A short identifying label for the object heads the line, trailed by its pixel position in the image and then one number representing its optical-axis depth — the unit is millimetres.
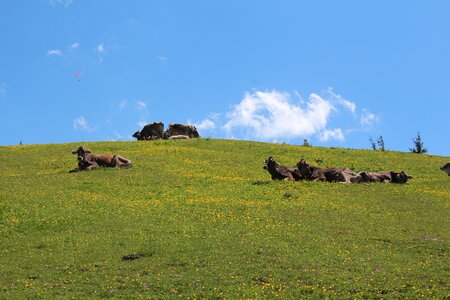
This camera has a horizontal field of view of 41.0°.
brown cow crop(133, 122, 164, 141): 82062
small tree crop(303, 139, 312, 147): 74625
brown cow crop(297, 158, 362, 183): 43344
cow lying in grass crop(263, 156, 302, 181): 44469
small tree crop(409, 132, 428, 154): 101750
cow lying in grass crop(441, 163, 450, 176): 52350
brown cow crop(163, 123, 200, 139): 81312
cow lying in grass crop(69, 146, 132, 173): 46438
